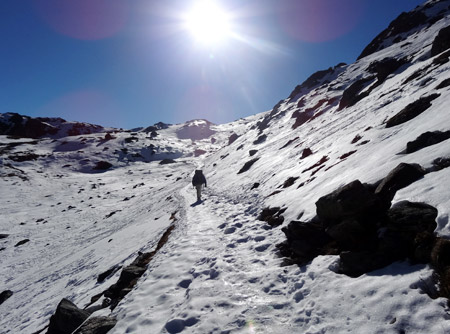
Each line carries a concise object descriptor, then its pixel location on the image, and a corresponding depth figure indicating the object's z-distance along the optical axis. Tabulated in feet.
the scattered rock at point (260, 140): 163.16
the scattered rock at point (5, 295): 60.13
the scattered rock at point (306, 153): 75.24
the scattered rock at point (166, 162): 295.32
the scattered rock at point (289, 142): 112.29
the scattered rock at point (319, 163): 58.14
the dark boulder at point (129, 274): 35.24
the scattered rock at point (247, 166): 103.25
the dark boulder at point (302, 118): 149.03
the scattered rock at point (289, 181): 56.50
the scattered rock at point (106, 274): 44.52
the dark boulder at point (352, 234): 22.55
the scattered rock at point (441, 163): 24.93
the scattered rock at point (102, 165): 265.36
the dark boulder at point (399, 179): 25.38
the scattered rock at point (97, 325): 24.76
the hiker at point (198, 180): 80.64
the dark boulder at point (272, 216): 38.68
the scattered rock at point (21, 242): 102.23
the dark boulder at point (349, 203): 23.82
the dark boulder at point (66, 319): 29.22
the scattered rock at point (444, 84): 51.70
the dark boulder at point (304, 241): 26.81
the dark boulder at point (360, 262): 20.12
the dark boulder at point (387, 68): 106.93
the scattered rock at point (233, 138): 274.77
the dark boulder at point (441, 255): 16.11
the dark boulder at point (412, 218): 19.12
